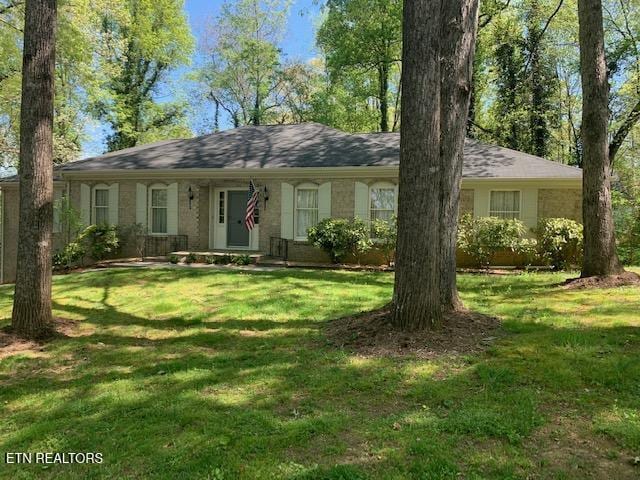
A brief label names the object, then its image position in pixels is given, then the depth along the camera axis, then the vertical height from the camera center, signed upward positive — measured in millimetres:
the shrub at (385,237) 12418 -150
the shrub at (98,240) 14344 -342
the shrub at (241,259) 13016 -827
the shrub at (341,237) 12562 -173
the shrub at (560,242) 11531 -225
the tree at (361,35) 24672 +10731
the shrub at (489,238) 11664 -137
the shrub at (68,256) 13625 -807
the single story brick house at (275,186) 12672 +1337
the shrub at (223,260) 13232 -859
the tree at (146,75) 27672 +9860
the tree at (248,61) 31734 +11835
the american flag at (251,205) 13883 +768
